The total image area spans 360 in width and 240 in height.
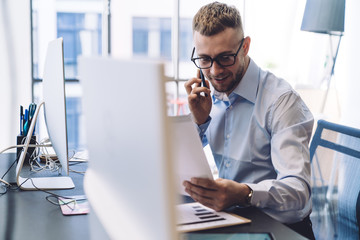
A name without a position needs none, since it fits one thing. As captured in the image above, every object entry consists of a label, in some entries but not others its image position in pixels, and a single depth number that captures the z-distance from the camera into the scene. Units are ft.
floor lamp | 10.90
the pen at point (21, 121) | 5.93
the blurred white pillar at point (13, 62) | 11.10
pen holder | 5.85
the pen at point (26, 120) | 5.73
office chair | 4.66
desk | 3.33
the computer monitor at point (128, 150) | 1.51
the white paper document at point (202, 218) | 3.28
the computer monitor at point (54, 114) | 4.02
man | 4.32
